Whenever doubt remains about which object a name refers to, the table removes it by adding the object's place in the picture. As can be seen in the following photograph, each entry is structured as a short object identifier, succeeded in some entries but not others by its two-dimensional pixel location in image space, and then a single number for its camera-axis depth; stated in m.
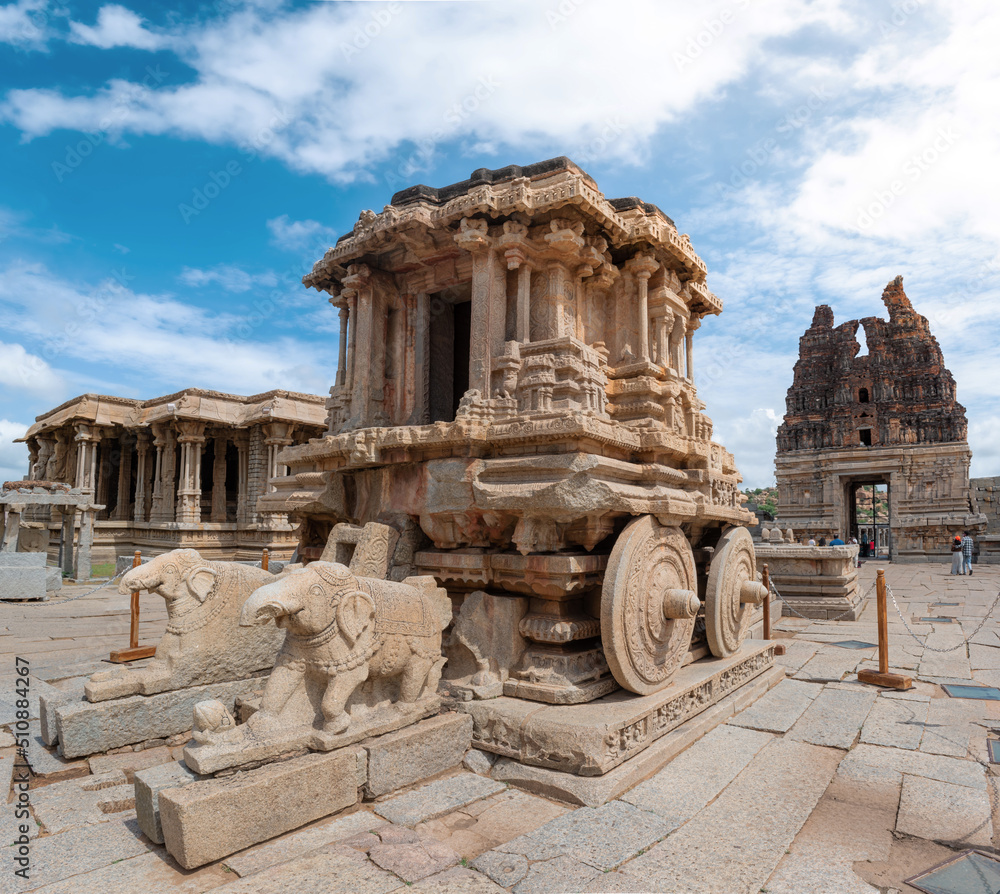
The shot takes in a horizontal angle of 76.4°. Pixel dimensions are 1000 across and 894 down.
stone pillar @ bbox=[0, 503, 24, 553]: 15.02
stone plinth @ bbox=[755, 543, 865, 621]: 10.56
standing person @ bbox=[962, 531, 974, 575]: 18.48
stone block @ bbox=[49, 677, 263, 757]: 3.86
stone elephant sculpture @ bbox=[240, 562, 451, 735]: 3.24
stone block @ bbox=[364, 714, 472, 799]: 3.39
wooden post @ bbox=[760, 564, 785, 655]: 7.51
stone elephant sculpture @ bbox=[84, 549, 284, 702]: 4.14
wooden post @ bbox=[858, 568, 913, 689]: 5.95
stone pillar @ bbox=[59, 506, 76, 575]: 16.34
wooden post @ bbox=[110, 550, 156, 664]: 5.48
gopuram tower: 26.02
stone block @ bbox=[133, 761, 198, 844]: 2.83
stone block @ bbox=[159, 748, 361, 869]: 2.66
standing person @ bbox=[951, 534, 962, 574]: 18.31
